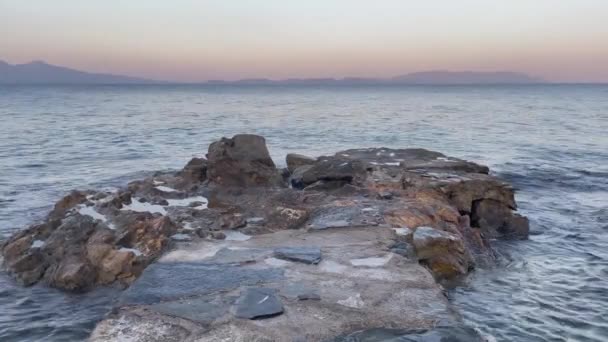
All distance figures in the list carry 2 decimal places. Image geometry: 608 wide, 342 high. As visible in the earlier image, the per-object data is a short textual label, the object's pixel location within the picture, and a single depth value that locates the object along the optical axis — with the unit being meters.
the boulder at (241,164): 15.73
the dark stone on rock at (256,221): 12.43
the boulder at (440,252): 10.64
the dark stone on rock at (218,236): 11.22
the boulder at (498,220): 14.95
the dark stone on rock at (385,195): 13.94
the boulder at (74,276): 10.41
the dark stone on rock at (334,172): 15.47
